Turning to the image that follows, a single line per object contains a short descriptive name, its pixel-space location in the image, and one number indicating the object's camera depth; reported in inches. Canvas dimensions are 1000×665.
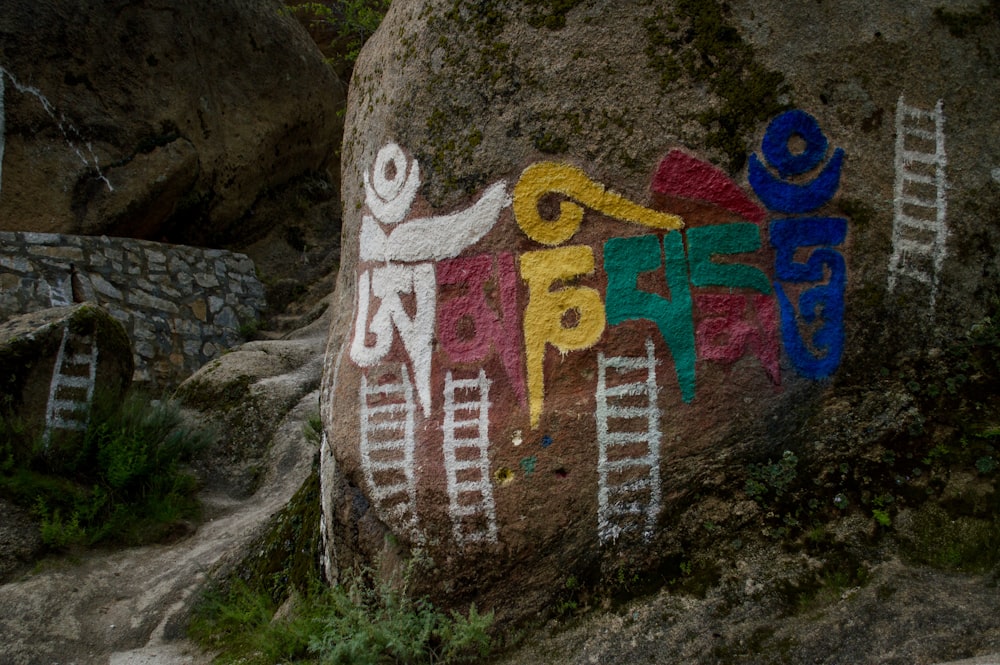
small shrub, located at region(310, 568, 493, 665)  133.6
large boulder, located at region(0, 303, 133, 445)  217.5
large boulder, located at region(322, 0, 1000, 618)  138.4
